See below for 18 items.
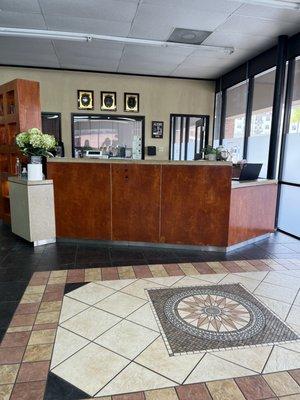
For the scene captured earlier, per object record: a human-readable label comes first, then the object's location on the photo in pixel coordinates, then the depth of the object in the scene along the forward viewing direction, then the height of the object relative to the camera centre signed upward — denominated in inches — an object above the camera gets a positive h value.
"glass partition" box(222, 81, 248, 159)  242.0 +29.4
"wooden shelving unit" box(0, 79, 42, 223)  168.7 +17.1
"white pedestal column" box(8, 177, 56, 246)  150.9 -33.5
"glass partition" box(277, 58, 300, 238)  178.2 -11.8
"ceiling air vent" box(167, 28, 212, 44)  175.2 +71.4
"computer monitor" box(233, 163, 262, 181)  159.0 -11.7
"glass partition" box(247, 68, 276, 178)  207.0 +23.6
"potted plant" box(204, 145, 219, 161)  161.5 -2.1
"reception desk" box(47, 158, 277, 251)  146.9 -27.6
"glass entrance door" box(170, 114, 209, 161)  292.2 +15.4
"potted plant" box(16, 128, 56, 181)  150.6 +0.0
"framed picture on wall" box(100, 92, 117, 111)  267.3 +43.7
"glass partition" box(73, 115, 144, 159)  270.4 +12.7
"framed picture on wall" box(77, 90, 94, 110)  262.8 +44.3
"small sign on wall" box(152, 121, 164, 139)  280.2 +19.1
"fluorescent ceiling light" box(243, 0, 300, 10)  131.5 +67.4
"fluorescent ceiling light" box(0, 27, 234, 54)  172.9 +68.6
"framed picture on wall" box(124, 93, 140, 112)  271.7 +44.0
